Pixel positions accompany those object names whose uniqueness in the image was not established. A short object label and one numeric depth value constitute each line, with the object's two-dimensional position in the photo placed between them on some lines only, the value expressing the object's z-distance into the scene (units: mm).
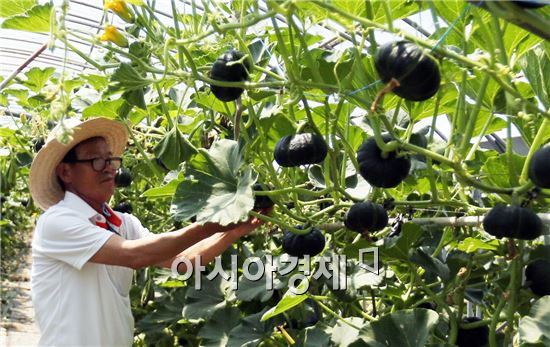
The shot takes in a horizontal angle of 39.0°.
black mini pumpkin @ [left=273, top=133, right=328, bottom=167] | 1706
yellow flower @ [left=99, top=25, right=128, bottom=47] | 1671
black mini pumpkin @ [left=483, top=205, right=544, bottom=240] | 1448
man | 2340
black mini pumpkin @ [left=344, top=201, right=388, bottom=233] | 1759
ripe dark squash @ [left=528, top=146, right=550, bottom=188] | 1301
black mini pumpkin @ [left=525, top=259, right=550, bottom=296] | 1780
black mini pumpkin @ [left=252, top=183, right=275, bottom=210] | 2016
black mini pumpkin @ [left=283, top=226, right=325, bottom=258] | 1950
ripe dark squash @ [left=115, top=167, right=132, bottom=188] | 3248
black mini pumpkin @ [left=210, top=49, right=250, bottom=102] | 1664
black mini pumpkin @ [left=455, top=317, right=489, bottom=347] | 2018
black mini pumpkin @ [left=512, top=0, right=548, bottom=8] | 1085
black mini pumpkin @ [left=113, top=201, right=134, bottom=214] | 3637
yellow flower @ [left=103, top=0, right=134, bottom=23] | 1731
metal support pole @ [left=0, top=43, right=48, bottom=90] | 3873
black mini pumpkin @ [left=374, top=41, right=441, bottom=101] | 1226
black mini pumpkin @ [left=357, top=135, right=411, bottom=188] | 1541
